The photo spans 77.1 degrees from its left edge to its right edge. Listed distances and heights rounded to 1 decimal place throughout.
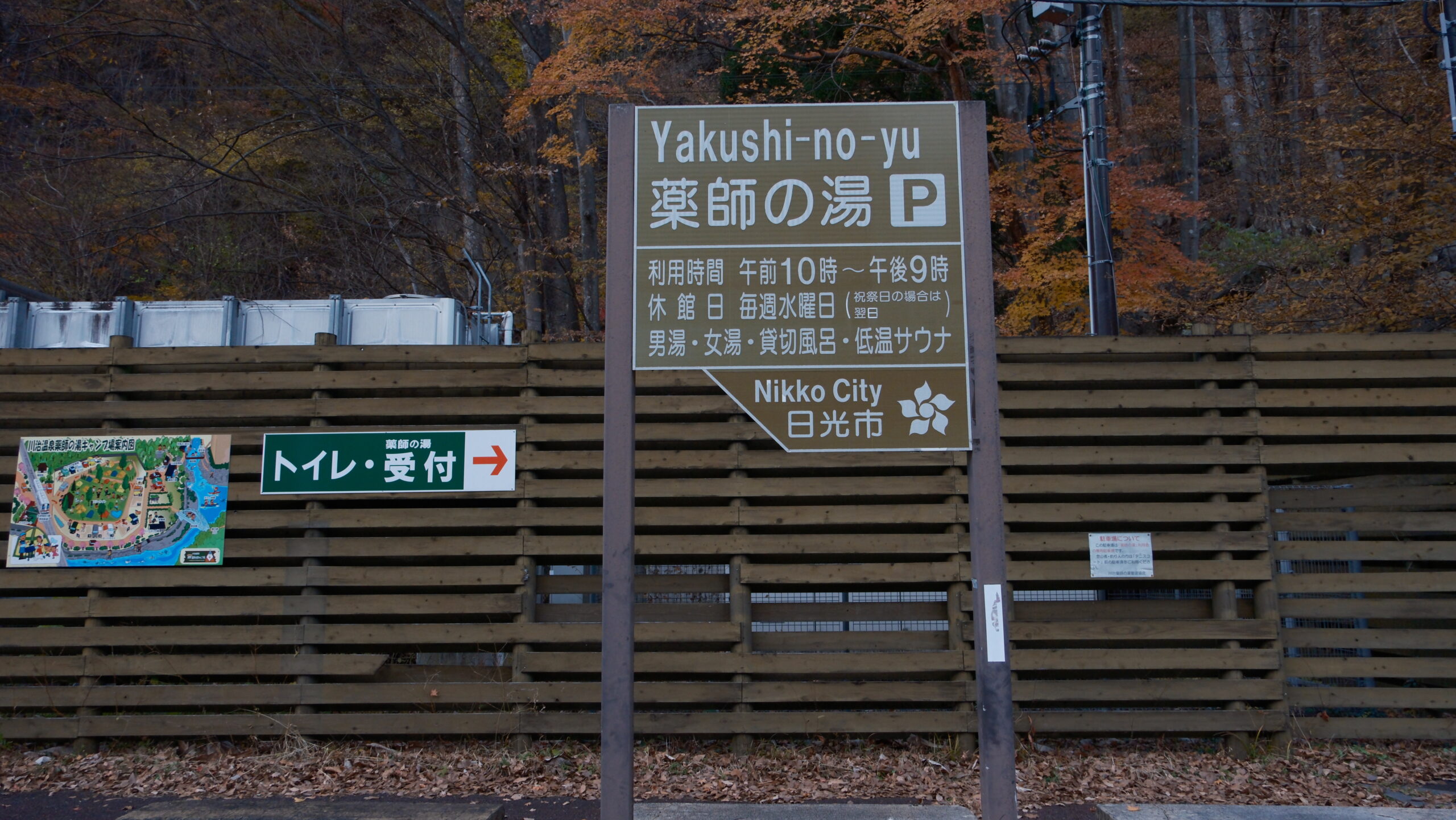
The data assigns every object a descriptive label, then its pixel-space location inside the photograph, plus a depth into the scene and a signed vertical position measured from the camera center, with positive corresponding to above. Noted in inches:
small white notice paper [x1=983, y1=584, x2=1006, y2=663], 168.7 -22.8
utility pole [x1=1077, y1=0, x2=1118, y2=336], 343.6 +123.3
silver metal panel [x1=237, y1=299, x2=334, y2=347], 289.3 +58.2
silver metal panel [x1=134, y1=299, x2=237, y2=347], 288.8 +57.0
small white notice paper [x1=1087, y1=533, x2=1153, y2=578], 258.2 -15.3
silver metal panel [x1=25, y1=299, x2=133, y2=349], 288.2 +57.6
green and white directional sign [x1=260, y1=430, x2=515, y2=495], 264.4 +11.9
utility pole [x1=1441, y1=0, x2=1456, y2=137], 348.8 +176.2
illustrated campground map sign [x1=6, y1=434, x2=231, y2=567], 264.1 +1.3
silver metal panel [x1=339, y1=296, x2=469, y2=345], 285.1 +56.9
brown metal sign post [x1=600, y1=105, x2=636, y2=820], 170.4 -9.9
